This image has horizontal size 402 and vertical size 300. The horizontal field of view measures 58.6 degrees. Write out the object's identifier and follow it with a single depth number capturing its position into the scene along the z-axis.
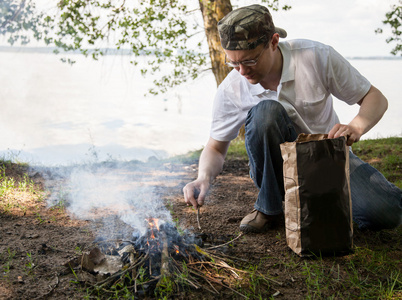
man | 2.40
